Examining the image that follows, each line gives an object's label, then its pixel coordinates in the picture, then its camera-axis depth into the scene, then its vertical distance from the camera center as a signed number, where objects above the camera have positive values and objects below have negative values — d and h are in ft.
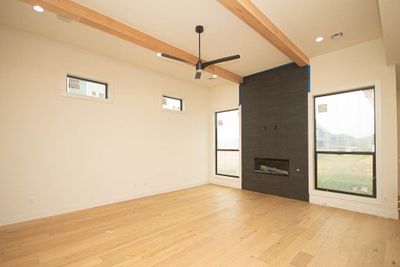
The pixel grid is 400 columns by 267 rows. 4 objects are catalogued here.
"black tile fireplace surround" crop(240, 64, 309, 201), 15.51 +0.83
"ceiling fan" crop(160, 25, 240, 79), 10.93 +4.28
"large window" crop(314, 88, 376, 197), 12.83 -0.45
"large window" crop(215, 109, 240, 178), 20.94 -0.79
